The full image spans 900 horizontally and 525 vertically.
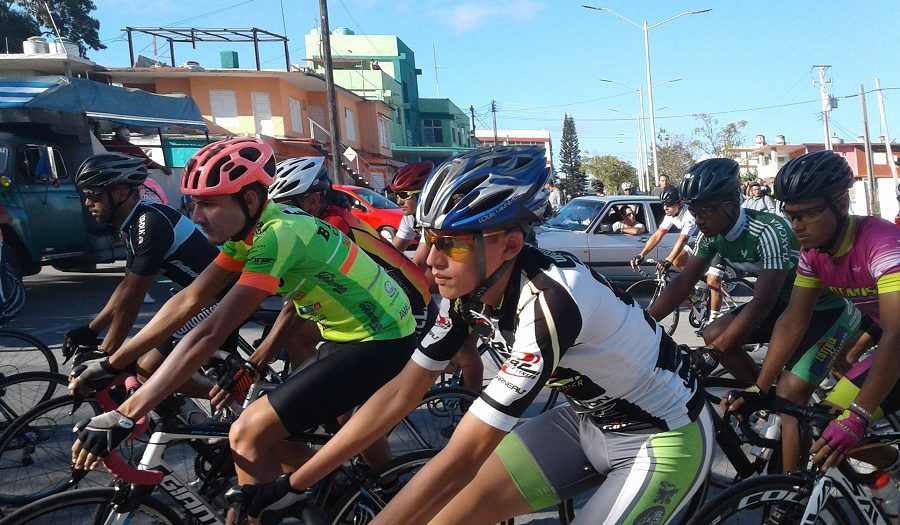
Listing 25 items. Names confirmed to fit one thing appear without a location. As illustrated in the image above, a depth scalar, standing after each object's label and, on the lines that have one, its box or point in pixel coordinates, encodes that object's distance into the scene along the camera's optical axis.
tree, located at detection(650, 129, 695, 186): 54.44
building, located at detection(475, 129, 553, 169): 95.21
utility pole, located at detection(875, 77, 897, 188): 37.49
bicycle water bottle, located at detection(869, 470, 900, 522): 2.87
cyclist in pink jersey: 3.04
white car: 11.84
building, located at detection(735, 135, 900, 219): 43.62
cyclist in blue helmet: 1.96
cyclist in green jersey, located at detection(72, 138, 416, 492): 2.84
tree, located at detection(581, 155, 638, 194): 71.50
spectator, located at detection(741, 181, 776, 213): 12.49
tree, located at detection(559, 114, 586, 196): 92.19
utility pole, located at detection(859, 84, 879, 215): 37.25
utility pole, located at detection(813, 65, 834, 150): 39.51
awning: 12.58
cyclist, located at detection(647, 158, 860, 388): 3.89
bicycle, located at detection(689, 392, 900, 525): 2.34
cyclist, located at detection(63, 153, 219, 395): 3.74
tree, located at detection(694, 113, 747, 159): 49.16
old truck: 11.93
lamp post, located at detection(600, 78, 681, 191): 65.44
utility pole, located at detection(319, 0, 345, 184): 21.59
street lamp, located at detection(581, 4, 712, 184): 33.62
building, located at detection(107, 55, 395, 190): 30.97
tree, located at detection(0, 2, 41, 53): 34.94
